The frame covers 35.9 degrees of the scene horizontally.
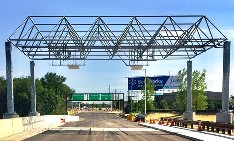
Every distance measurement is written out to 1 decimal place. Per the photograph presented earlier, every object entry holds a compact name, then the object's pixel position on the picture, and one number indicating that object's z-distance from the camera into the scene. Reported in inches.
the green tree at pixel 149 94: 3414.4
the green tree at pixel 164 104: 4539.3
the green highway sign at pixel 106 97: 4212.4
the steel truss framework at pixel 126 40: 1072.1
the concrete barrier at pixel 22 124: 877.0
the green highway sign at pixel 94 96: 4212.4
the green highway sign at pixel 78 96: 4250.4
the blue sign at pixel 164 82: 4159.1
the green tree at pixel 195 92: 2733.5
